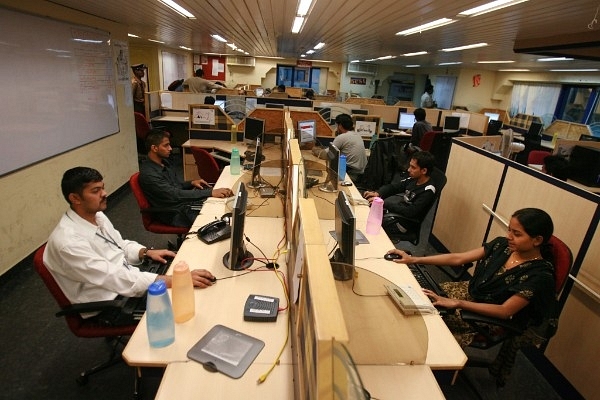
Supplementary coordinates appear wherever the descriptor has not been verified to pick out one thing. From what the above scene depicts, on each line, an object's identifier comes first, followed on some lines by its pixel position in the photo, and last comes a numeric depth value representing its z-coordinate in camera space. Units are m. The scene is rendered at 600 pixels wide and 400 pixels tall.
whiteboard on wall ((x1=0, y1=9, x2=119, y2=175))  2.63
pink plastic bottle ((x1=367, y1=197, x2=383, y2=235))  2.34
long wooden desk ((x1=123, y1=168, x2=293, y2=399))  1.14
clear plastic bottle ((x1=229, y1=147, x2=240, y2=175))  3.51
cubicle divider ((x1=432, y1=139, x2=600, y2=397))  1.87
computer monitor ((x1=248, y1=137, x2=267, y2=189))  2.87
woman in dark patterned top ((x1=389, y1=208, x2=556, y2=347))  1.61
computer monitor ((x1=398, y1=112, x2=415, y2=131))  7.33
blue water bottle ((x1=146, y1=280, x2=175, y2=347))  1.24
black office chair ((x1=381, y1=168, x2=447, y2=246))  2.77
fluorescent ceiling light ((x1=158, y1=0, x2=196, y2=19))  3.23
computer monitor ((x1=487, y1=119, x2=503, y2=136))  7.26
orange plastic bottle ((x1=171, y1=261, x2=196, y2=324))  1.37
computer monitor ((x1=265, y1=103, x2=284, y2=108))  6.27
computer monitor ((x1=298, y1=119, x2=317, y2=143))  4.55
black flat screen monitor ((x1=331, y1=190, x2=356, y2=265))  1.46
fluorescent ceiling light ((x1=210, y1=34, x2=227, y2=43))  6.35
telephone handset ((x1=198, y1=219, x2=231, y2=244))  2.07
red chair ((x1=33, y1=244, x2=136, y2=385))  1.52
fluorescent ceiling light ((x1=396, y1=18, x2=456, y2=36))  3.43
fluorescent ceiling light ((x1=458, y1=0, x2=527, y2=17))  2.53
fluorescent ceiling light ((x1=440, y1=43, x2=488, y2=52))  4.96
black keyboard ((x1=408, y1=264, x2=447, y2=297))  1.94
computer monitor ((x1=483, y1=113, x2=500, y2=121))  8.23
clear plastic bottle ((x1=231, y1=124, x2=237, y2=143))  4.94
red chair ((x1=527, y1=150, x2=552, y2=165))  4.80
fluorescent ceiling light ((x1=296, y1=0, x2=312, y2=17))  3.14
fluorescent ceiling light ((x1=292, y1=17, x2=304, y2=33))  4.08
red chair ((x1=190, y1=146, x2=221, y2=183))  3.61
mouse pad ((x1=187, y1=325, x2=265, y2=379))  1.20
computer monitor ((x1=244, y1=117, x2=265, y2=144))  4.59
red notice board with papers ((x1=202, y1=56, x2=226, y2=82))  13.39
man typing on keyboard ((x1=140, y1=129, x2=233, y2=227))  2.67
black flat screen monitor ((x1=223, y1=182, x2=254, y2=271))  1.59
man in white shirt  1.54
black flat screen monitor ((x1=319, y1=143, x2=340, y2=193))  2.90
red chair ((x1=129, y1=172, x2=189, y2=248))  2.63
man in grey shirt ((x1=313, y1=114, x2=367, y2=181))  4.07
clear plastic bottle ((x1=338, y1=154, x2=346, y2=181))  3.41
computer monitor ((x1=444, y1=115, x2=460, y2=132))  7.25
